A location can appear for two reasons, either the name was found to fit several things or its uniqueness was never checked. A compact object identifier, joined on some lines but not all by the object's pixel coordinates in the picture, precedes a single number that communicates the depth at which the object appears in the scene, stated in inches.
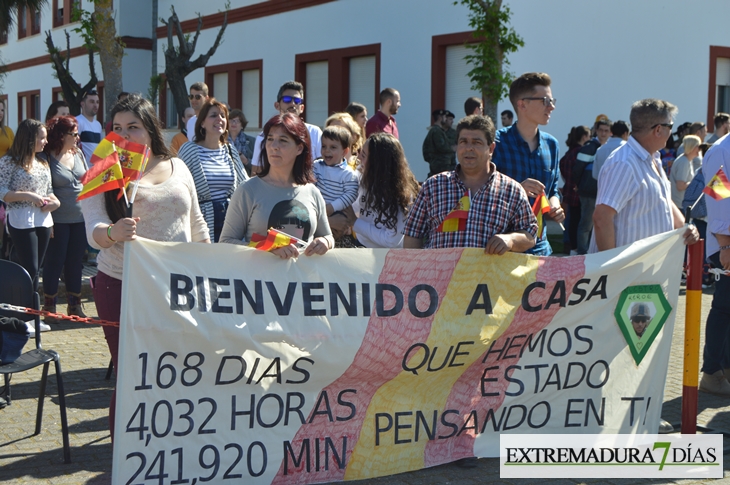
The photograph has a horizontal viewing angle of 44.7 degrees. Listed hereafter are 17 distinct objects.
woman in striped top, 268.7
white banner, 167.6
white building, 663.1
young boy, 273.6
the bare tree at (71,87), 896.9
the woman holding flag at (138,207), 174.6
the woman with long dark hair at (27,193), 328.0
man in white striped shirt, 216.7
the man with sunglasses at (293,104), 336.8
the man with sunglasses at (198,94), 406.0
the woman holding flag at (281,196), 188.5
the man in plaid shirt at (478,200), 198.8
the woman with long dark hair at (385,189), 242.2
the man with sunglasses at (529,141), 221.9
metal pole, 203.5
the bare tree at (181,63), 818.9
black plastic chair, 189.9
